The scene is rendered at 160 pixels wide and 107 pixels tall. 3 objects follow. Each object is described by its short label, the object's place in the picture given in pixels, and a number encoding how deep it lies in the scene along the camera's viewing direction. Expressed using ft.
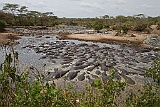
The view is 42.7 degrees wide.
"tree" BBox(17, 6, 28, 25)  252.50
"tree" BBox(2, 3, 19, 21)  241.55
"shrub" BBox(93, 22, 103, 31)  200.84
